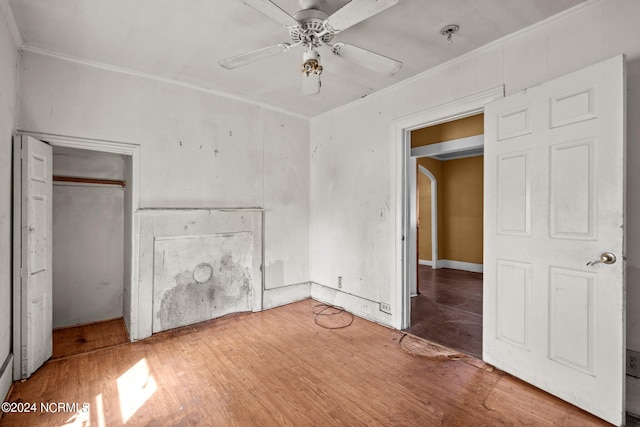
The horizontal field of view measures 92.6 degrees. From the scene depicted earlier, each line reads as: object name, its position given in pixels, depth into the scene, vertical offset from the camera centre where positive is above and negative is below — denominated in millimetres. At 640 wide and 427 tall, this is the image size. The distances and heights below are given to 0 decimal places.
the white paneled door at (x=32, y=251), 2393 -318
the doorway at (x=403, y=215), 3281 -6
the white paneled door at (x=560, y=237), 1824 -151
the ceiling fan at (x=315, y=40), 1727 +1101
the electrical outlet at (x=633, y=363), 1889 -920
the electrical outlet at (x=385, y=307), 3445 -1058
